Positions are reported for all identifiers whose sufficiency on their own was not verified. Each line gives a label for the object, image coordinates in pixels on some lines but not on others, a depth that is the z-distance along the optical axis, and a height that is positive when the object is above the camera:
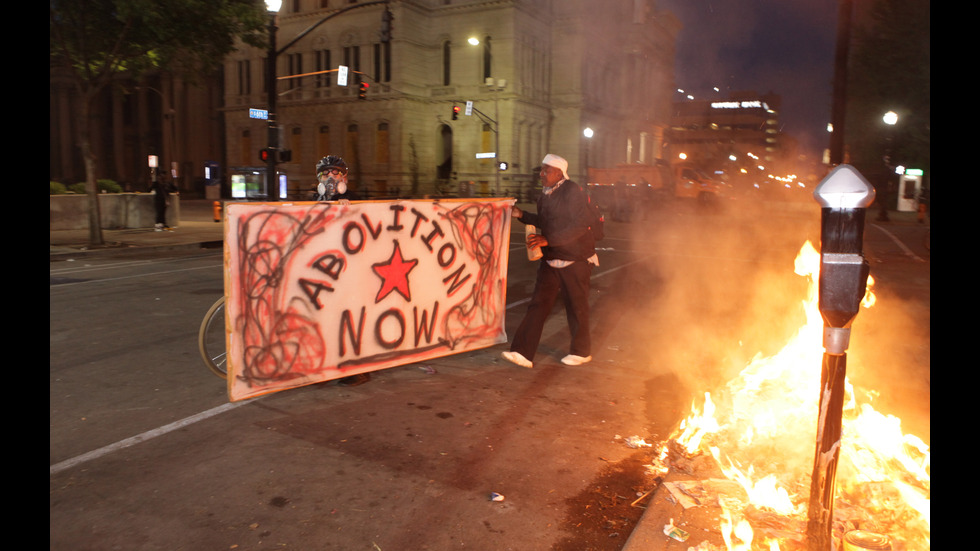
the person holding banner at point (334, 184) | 5.36 +0.29
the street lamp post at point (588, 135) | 54.78 +7.32
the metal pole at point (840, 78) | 7.88 +1.76
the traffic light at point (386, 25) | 21.97 +6.48
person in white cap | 5.63 -0.28
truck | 30.69 +1.93
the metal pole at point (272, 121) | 17.98 +2.78
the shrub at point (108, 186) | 22.36 +1.05
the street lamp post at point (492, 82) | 40.56 +9.10
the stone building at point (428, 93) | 53.28 +10.63
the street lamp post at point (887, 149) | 25.95 +3.75
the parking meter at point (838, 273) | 2.43 -0.18
